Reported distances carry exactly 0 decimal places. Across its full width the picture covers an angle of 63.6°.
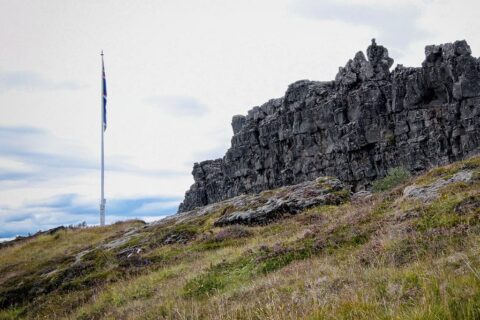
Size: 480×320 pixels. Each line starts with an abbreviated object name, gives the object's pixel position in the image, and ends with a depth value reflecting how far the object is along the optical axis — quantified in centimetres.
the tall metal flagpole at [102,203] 4768
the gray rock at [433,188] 1650
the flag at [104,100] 5269
